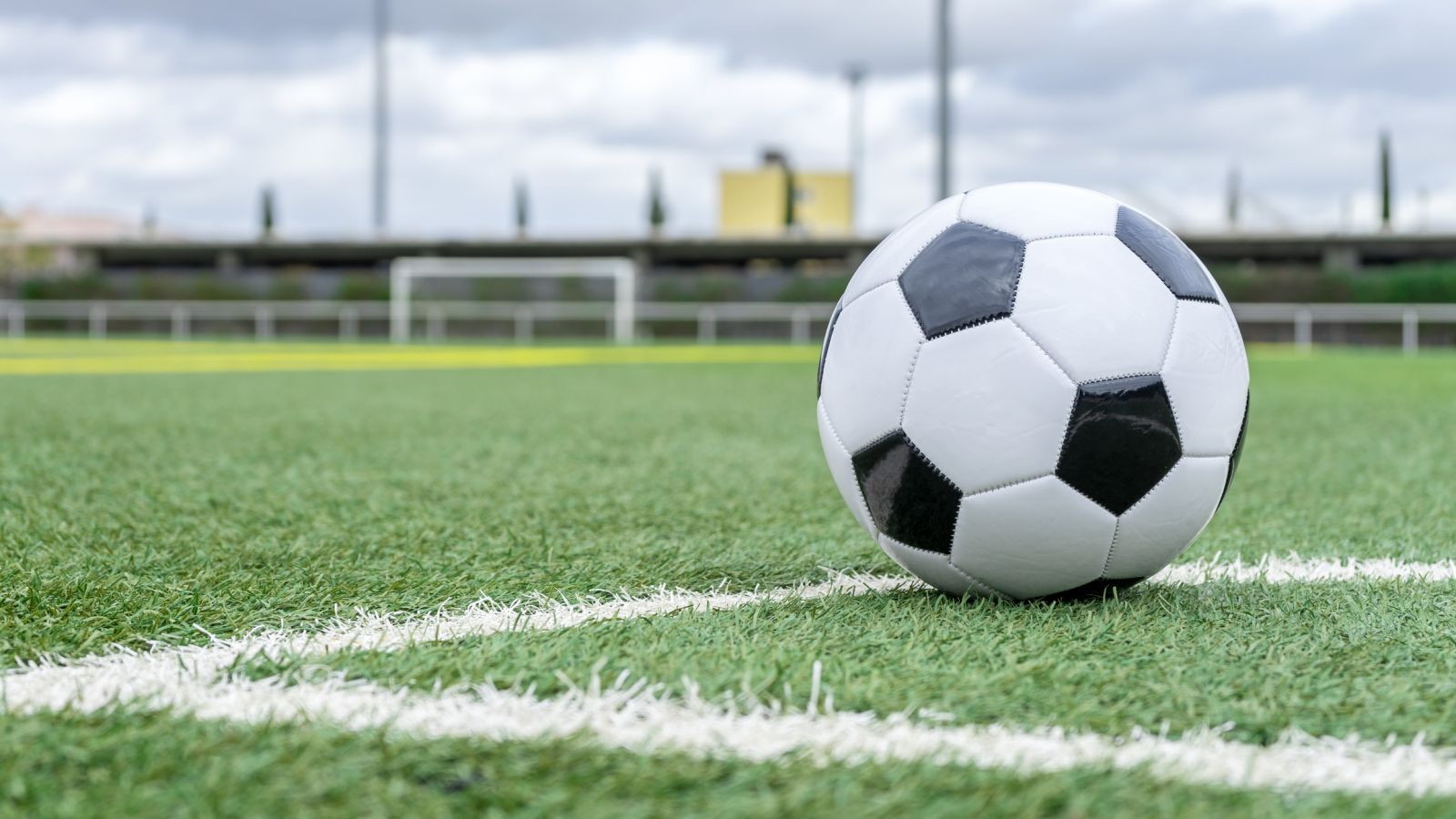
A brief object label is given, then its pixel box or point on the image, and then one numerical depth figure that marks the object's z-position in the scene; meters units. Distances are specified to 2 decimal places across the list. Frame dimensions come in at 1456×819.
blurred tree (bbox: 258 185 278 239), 61.41
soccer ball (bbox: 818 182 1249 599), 2.21
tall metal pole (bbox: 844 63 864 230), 53.78
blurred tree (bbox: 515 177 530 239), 62.38
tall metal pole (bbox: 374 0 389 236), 35.06
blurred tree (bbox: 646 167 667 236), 62.38
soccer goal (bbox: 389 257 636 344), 25.70
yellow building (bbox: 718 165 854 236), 65.81
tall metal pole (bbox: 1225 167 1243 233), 42.59
